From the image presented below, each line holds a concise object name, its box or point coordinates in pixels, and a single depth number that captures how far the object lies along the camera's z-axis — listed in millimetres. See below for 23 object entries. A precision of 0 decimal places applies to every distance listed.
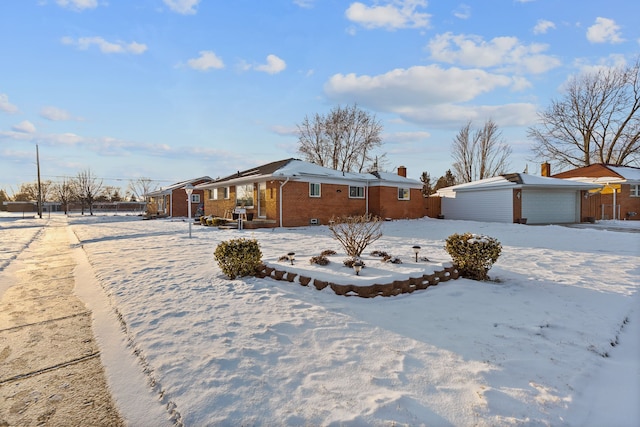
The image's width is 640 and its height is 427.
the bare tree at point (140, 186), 62719
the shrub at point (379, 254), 6827
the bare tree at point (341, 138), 34875
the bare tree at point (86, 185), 41412
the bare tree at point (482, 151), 34562
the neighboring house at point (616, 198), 22125
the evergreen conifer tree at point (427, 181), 41797
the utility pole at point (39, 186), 36834
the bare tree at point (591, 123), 29125
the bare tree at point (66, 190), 48094
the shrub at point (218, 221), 18734
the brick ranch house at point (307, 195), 17219
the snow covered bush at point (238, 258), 6352
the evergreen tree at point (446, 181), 40675
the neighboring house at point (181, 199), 31203
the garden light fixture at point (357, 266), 5611
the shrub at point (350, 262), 6079
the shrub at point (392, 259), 6375
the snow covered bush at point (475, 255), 6219
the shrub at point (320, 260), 6410
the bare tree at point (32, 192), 59156
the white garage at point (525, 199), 18984
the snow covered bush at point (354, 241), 6781
